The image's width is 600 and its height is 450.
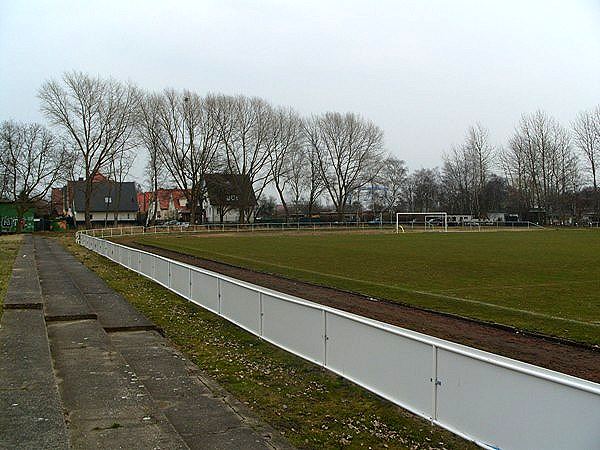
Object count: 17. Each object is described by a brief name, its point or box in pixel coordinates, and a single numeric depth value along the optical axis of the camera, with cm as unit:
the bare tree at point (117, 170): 6806
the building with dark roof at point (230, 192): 7969
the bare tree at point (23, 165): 6494
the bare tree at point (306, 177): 8962
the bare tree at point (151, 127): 7174
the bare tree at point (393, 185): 10625
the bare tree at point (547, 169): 8838
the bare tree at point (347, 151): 9031
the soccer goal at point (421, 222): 7369
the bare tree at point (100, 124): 6519
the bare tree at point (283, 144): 8244
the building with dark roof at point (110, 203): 9575
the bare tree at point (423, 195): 11888
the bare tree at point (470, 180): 9562
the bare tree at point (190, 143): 7375
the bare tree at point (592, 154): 8088
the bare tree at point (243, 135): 7675
